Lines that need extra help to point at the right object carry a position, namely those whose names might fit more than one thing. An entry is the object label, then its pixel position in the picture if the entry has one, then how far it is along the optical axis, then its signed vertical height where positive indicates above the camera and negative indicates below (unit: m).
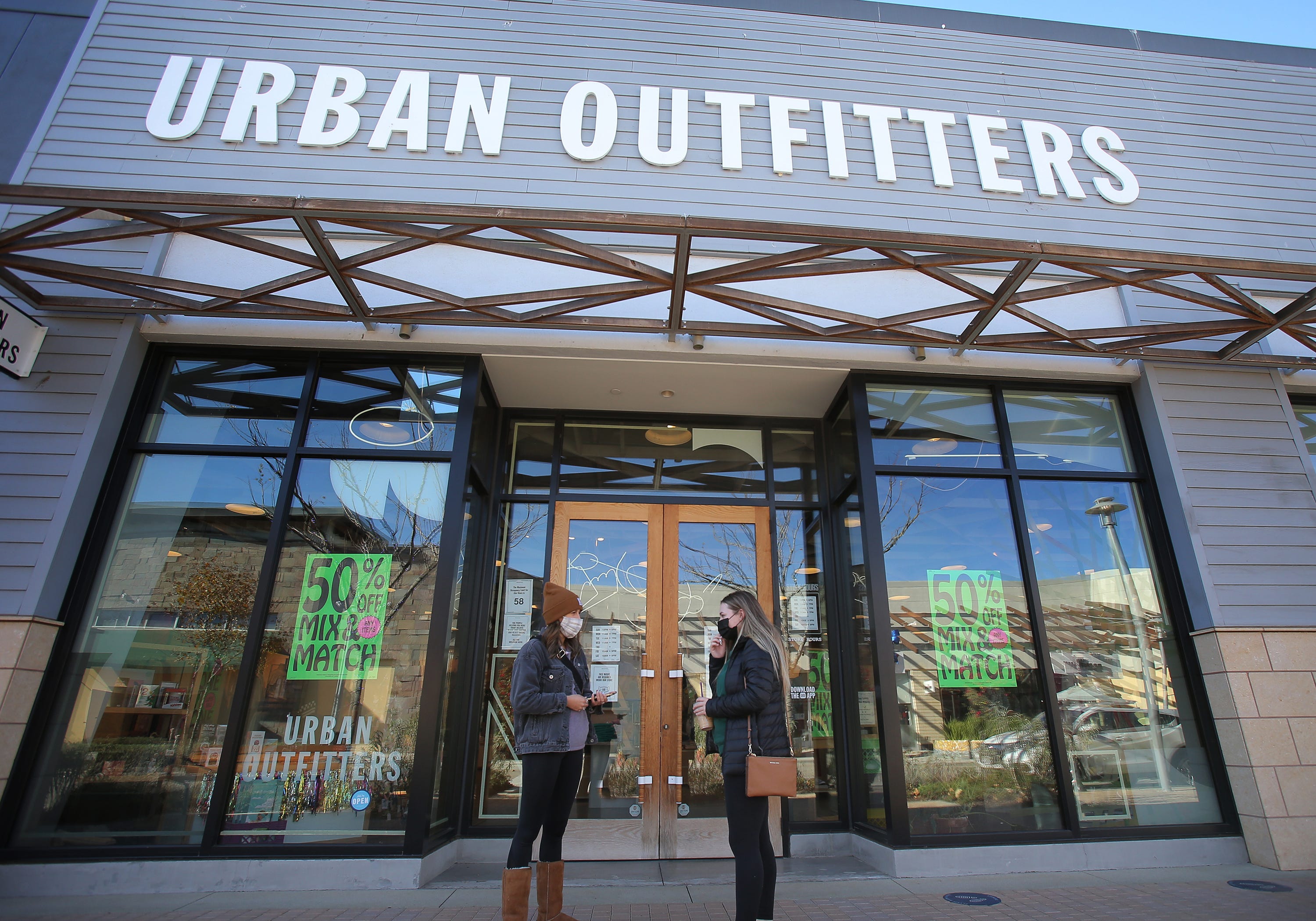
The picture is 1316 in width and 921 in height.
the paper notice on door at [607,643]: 5.27 +0.66
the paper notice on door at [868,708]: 4.84 +0.22
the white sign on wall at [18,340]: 4.38 +2.32
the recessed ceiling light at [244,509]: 4.83 +1.42
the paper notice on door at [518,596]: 5.45 +1.01
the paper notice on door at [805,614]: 5.52 +0.94
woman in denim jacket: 3.20 -0.05
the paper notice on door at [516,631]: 5.36 +0.75
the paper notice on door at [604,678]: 5.20 +0.40
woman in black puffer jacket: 2.90 +0.09
